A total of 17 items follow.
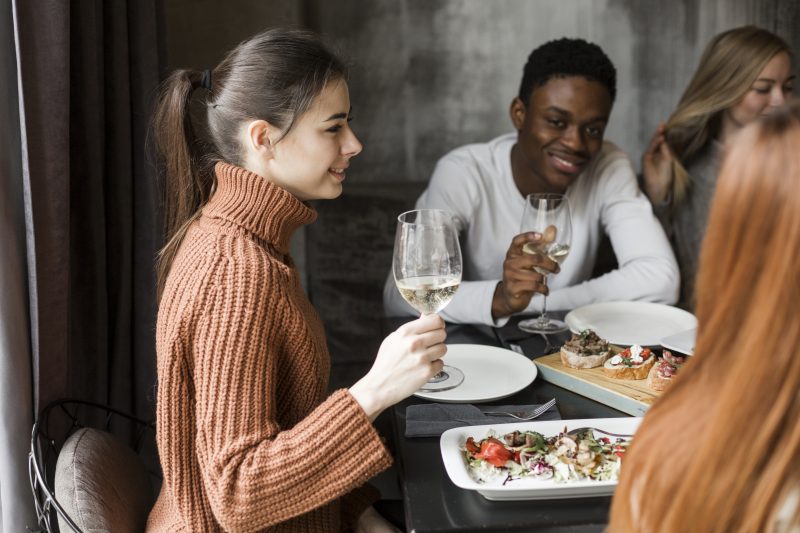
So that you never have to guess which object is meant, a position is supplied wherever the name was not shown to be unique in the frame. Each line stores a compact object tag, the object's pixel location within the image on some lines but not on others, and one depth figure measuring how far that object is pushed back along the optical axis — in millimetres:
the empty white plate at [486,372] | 1314
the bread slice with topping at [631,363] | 1344
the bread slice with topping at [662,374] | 1293
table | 957
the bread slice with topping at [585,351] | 1388
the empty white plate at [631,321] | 1649
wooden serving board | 1268
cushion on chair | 1113
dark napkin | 1193
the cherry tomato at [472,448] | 1091
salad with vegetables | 1031
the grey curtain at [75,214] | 1315
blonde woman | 2473
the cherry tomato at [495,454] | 1051
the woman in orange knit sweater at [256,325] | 1017
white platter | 983
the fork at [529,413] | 1236
